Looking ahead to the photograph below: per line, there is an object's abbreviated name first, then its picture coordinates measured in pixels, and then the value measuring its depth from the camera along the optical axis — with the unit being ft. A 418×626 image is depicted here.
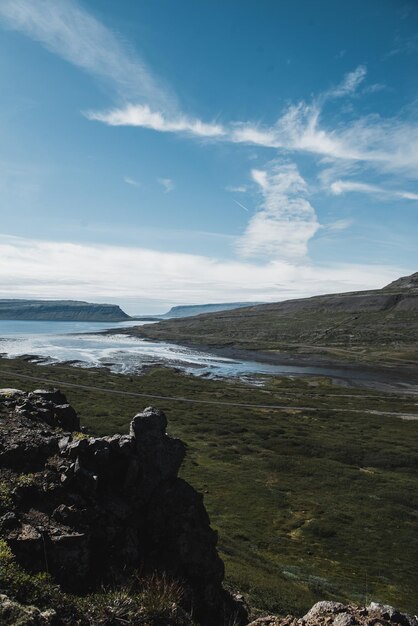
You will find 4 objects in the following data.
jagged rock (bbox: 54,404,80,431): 76.18
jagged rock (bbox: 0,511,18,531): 41.36
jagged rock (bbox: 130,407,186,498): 57.21
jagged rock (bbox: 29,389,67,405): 81.93
